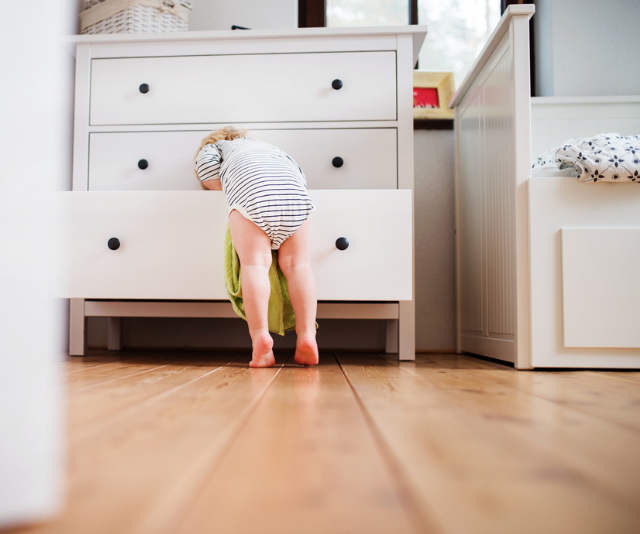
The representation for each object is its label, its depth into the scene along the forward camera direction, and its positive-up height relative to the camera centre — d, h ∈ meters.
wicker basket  1.60 +0.84
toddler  1.06 +0.10
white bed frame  1.10 +0.07
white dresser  1.44 +0.49
